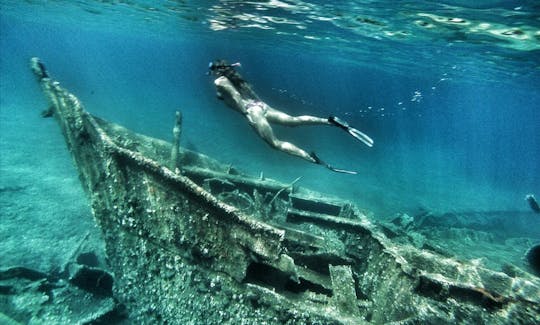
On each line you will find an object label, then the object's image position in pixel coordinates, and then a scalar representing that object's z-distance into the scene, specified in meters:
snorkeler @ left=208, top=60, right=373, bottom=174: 5.87
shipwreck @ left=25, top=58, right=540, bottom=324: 3.94
